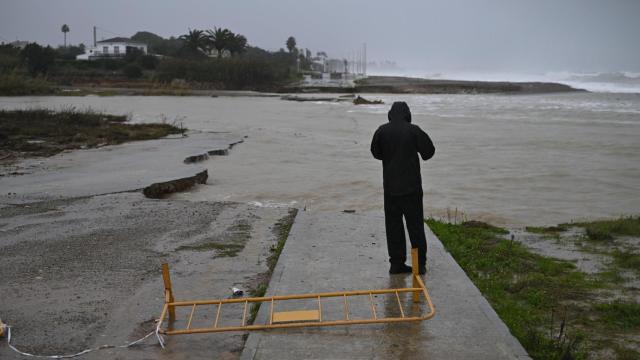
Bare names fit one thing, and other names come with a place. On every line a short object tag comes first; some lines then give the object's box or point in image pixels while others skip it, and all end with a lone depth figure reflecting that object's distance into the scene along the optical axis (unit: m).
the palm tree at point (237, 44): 108.31
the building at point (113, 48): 120.94
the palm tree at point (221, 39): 107.44
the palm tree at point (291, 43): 179.12
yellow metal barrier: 4.68
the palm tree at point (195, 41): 108.31
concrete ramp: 4.33
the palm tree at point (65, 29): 180.88
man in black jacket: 5.90
